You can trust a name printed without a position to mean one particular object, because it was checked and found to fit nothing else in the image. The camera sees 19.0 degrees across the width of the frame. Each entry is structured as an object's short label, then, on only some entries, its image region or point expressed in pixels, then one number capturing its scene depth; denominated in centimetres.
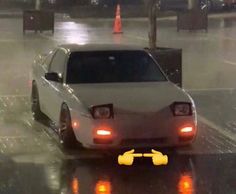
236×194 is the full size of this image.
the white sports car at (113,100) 836
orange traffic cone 2828
